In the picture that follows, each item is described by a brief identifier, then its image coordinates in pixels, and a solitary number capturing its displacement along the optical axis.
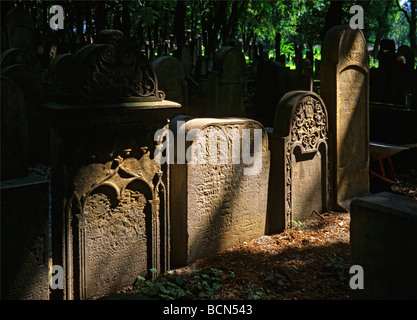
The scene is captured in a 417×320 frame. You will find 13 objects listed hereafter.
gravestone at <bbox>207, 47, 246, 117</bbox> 9.40
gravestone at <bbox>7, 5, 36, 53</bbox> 12.37
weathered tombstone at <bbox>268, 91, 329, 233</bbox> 5.70
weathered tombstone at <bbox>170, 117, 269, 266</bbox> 4.74
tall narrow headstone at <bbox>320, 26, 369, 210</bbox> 6.49
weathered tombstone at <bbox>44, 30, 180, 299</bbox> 3.77
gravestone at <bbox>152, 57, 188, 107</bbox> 9.08
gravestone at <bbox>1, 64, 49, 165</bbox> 7.55
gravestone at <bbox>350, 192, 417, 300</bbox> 3.32
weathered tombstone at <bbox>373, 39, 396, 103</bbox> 10.92
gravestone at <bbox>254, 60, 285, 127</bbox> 11.09
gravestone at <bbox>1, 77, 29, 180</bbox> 3.91
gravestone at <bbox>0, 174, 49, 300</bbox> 3.31
